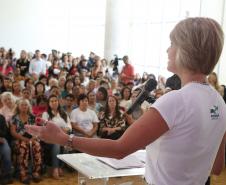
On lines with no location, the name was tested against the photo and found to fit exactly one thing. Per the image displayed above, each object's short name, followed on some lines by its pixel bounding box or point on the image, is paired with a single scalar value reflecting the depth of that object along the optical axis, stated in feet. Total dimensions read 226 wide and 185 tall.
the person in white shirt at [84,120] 17.75
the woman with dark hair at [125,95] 21.09
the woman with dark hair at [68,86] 22.07
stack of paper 6.60
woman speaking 3.61
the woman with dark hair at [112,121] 17.39
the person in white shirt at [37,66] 33.92
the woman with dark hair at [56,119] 16.19
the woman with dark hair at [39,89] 20.12
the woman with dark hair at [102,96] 20.98
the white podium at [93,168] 6.32
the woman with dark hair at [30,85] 20.33
